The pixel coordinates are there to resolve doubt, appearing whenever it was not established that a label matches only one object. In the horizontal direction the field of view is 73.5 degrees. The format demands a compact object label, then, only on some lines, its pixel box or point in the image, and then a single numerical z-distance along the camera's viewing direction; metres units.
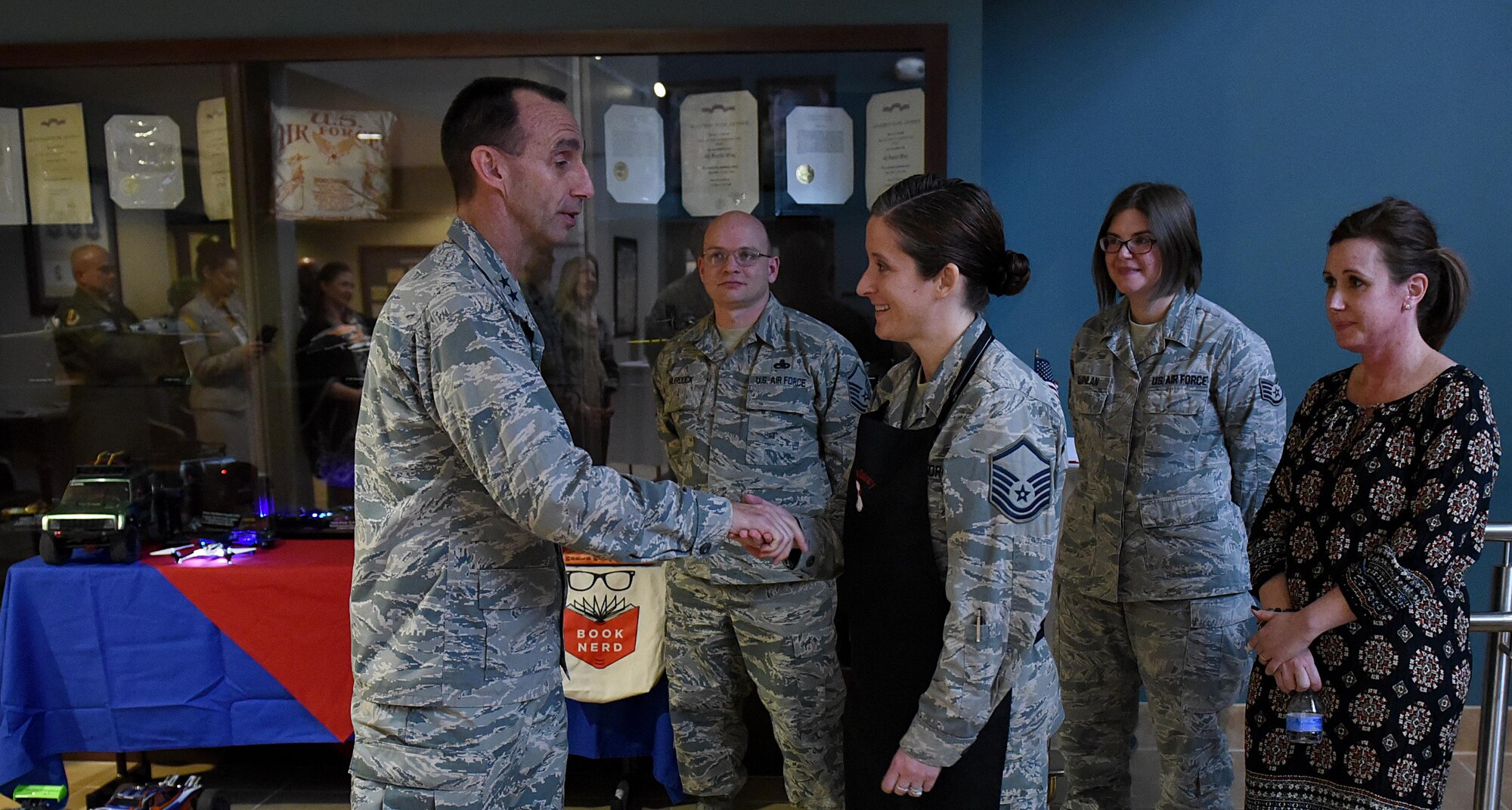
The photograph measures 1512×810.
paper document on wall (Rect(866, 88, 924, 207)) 3.37
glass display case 3.46
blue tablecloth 3.12
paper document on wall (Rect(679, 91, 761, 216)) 3.50
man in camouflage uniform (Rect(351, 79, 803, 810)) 1.63
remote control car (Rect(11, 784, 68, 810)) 3.15
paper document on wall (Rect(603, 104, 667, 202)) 3.51
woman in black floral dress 1.85
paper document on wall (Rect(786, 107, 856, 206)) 3.48
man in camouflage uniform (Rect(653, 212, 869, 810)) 2.88
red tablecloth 3.12
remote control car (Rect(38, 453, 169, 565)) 3.15
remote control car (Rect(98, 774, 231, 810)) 3.08
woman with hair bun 1.60
